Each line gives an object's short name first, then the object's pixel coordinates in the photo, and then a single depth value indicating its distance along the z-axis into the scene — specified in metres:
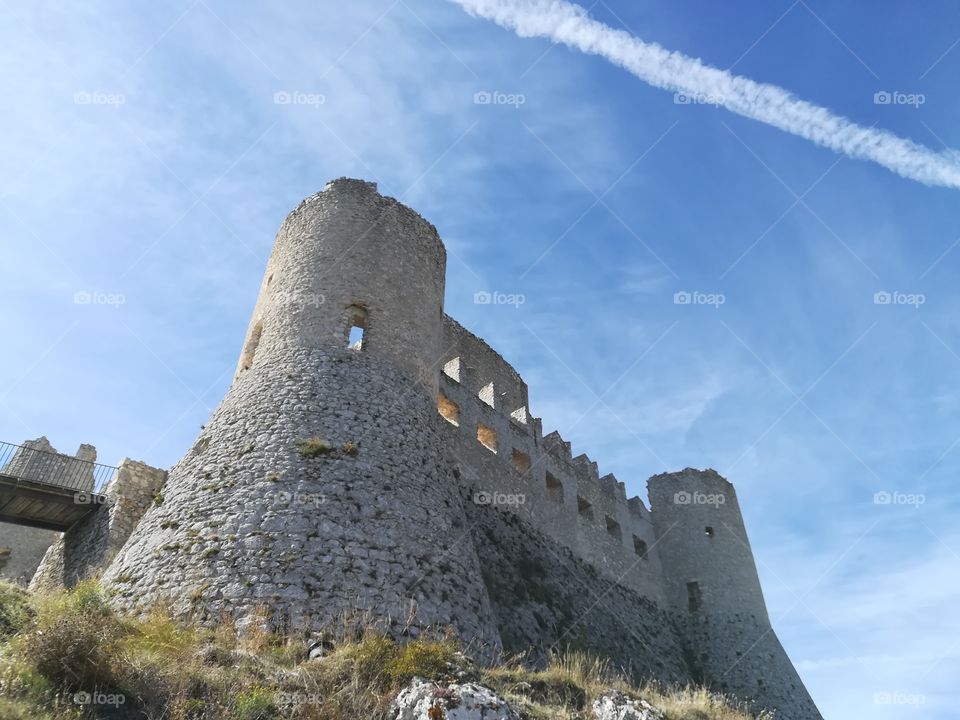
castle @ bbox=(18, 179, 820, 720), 10.33
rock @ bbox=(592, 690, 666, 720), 7.68
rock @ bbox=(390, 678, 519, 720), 6.61
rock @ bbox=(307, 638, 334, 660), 8.13
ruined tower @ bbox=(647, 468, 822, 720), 23.70
